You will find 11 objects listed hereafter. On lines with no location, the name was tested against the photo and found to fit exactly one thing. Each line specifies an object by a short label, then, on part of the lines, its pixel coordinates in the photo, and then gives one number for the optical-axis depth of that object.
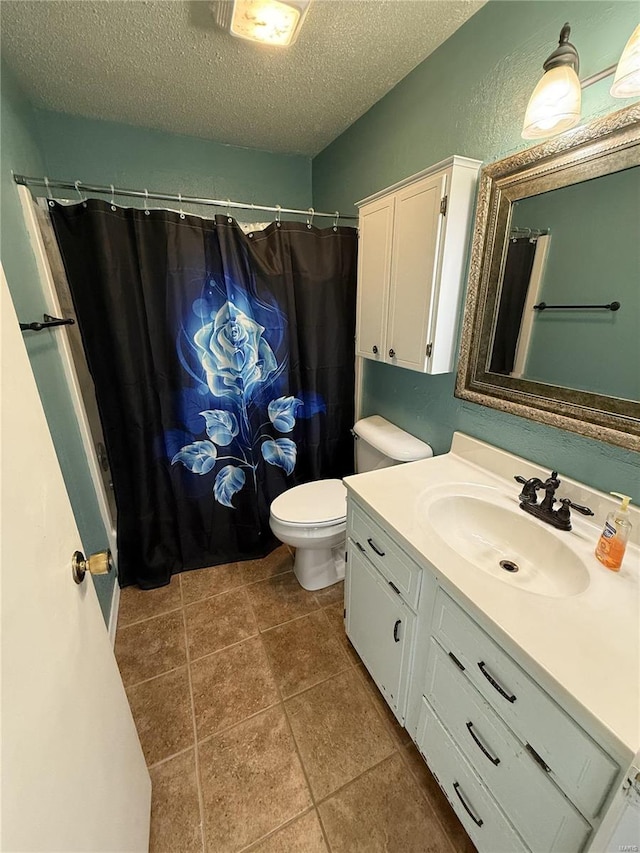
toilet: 1.59
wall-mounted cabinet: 1.20
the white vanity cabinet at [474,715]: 0.62
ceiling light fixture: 1.03
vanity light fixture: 0.82
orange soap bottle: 0.82
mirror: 0.88
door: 0.45
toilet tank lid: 1.56
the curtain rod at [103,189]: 1.33
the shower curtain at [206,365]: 1.53
